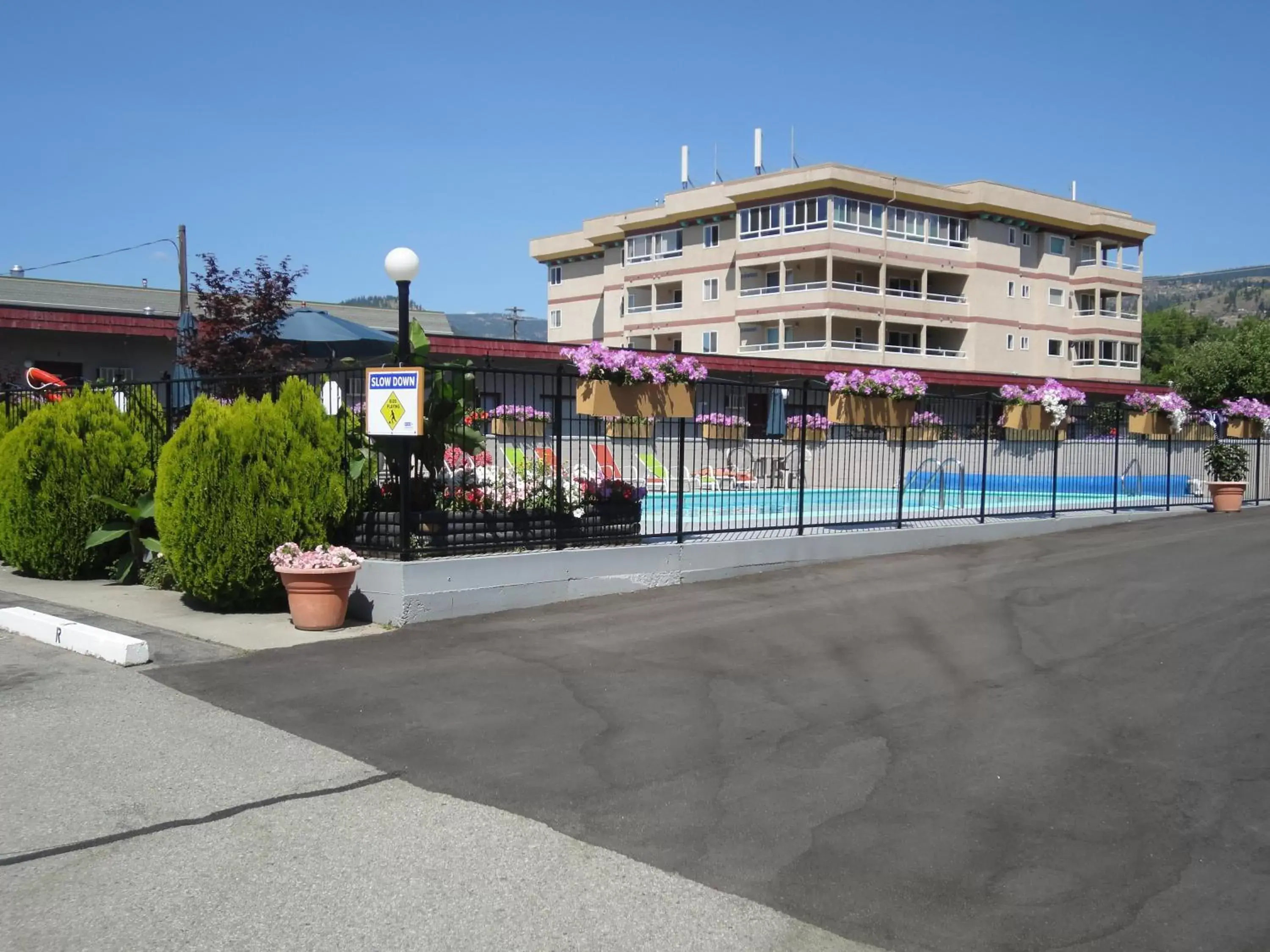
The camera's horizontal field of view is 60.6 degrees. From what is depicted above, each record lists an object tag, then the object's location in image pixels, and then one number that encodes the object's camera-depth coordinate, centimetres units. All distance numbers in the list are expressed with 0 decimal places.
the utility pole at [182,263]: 3250
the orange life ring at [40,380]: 1680
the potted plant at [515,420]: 1145
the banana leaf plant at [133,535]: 1209
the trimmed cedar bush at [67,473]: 1255
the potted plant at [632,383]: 1216
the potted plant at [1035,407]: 1688
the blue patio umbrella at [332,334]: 1698
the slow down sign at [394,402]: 1009
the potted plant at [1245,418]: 2239
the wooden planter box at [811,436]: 1438
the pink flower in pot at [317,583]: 962
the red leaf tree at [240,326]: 2003
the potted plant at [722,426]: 1505
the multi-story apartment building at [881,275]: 5622
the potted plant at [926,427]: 1564
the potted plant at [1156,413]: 1980
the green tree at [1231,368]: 5294
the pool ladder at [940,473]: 1628
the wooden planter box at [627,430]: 1262
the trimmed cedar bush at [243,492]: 1013
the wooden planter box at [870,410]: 1440
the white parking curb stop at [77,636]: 836
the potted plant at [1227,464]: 2172
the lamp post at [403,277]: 1043
